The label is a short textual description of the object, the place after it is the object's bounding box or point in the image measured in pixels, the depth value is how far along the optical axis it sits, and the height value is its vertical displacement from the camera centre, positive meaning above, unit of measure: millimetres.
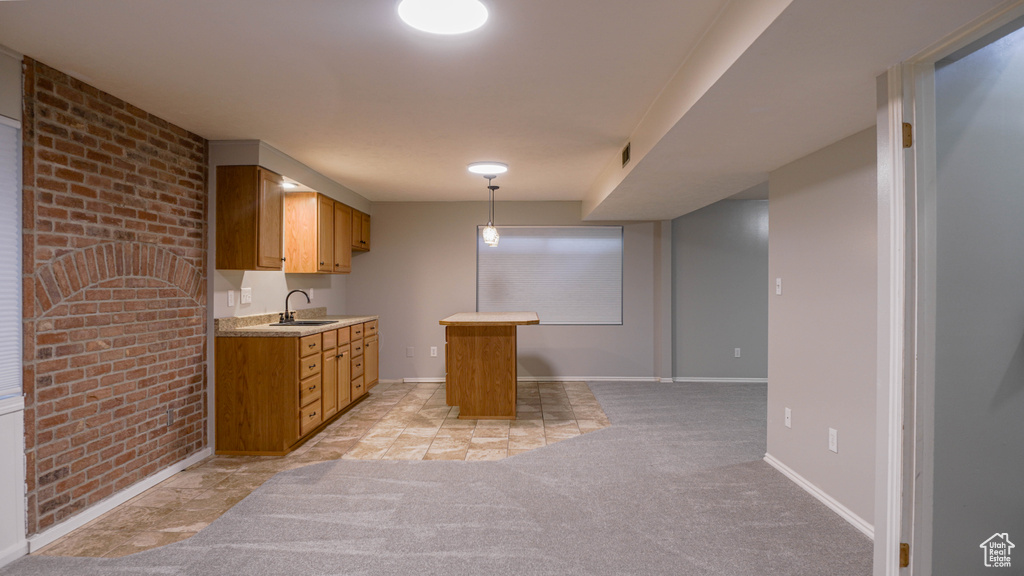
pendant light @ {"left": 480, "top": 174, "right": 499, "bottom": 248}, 4902 +507
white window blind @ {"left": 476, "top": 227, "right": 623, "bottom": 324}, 6312 +158
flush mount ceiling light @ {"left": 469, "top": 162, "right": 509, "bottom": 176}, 4270 +1035
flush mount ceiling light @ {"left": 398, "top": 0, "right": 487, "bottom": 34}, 1814 +1020
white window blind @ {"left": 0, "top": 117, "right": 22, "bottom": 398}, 2188 +107
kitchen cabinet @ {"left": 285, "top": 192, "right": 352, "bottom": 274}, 4559 +502
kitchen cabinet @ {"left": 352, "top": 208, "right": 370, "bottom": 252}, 5727 +651
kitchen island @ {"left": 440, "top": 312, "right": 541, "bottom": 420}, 4547 -759
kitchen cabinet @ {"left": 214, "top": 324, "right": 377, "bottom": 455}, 3619 -785
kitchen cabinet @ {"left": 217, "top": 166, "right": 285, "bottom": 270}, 3607 +500
